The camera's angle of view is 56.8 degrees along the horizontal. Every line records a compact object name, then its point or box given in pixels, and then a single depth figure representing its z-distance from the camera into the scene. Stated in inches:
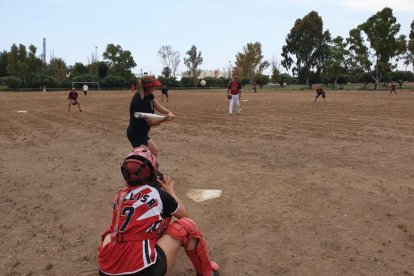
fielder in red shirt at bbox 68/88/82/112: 849.8
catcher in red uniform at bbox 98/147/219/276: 106.5
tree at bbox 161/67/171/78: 3753.7
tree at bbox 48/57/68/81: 2893.7
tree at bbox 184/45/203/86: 3395.7
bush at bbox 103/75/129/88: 2672.2
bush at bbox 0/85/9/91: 2330.6
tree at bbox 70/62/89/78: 3078.2
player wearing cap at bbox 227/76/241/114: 708.0
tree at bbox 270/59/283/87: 2997.0
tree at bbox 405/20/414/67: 2251.5
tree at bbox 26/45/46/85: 2536.9
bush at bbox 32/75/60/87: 2438.5
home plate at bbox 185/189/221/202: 229.5
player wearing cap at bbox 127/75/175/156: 223.9
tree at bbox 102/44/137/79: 3068.4
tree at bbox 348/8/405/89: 2290.8
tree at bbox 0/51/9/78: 2898.1
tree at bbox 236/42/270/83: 2962.6
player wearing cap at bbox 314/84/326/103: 1091.2
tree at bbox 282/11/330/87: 3078.2
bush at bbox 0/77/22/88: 2311.8
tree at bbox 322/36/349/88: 2554.1
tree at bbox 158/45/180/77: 3799.2
